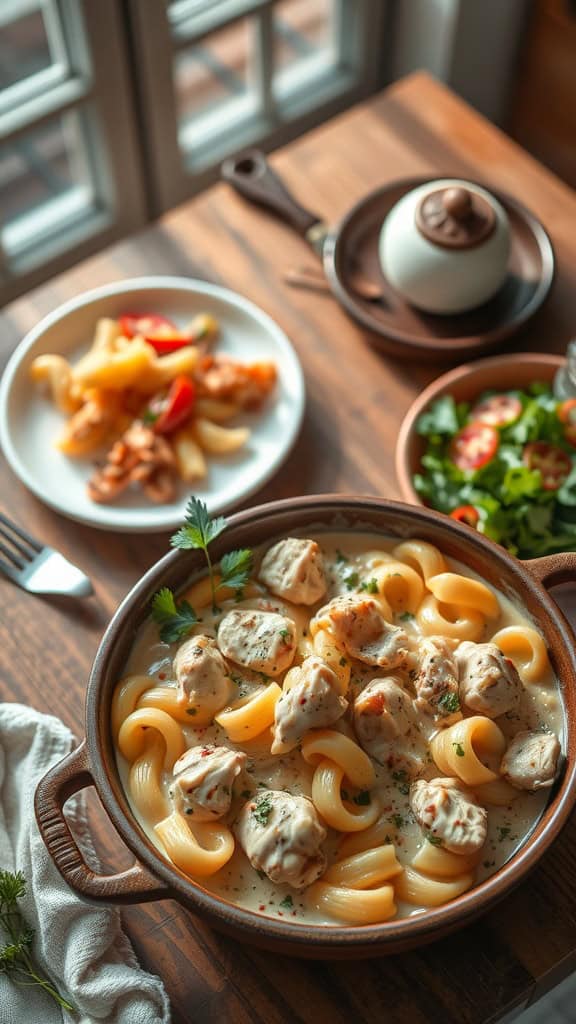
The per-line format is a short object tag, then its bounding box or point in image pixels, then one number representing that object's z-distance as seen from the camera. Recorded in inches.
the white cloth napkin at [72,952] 54.6
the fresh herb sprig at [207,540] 58.2
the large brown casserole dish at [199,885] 47.2
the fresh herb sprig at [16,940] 56.2
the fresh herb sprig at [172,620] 58.4
